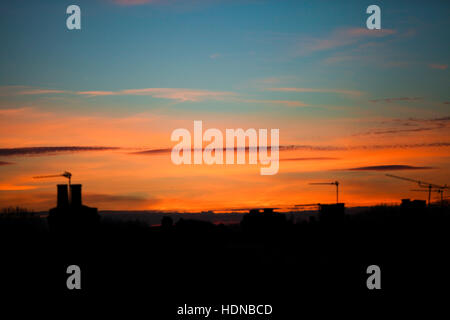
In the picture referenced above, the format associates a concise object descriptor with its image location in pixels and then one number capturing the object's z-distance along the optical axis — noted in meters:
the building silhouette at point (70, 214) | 110.19
